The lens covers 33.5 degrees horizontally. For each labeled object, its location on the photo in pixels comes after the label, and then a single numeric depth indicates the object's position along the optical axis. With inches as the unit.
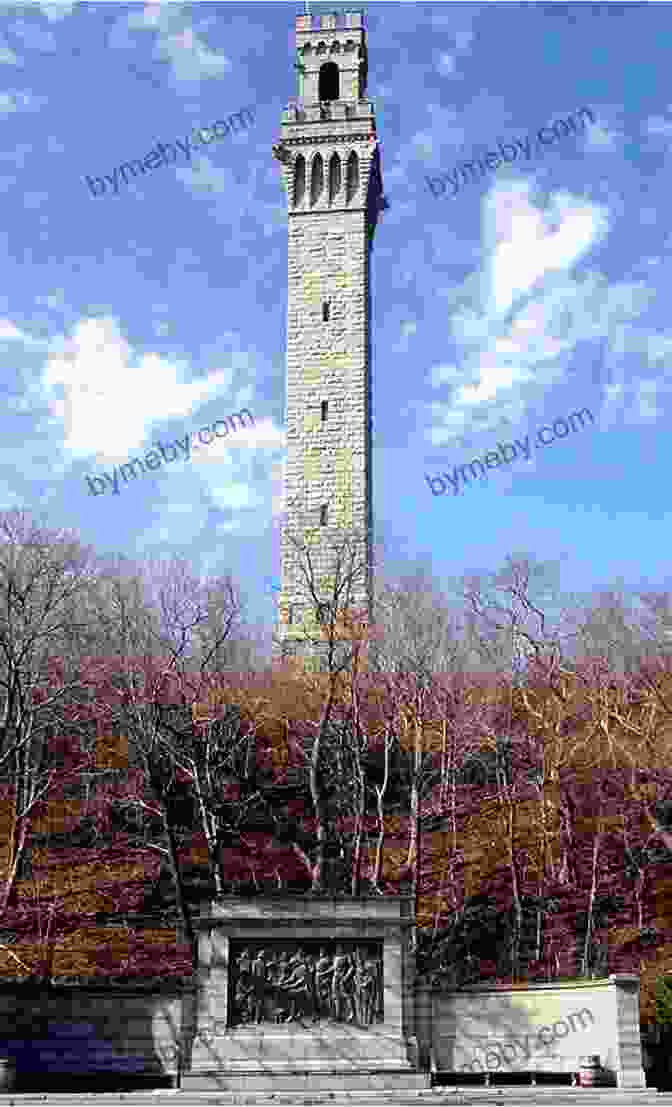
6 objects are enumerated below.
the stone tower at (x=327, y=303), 1716.3
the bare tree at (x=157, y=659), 1012.1
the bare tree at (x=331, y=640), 1016.9
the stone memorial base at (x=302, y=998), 655.8
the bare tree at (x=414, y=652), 1205.1
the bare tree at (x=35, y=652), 1035.9
